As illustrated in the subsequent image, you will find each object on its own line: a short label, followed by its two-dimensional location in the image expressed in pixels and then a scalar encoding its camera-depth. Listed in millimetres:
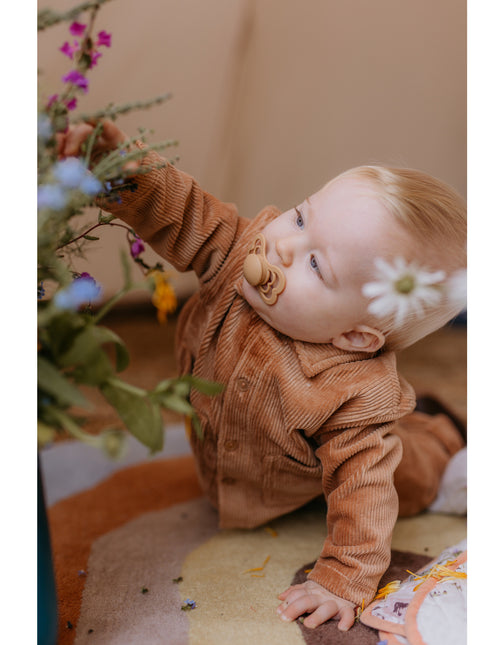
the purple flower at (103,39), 598
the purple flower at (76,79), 555
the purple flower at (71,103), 570
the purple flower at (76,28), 573
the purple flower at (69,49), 592
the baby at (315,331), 698
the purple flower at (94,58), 597
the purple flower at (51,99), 557
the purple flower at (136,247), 763
